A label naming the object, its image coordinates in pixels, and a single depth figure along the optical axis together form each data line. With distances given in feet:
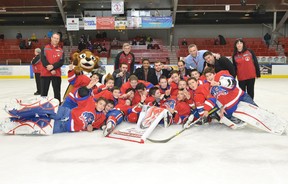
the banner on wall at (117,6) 34.94
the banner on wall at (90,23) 36.52
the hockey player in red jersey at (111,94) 10.21
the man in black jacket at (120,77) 12.24
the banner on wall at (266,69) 31.55
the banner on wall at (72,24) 36.61
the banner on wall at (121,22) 36.41
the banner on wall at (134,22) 36.45
